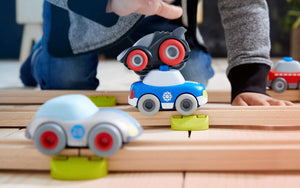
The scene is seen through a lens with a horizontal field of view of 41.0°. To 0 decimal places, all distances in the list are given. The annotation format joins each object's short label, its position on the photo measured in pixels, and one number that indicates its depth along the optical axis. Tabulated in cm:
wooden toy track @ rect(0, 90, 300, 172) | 53
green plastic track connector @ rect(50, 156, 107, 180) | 52
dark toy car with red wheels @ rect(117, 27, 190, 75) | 73
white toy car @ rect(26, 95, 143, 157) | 51
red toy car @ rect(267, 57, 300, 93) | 111
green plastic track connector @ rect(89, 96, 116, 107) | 102
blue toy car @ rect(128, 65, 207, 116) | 72
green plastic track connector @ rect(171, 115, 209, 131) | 73
